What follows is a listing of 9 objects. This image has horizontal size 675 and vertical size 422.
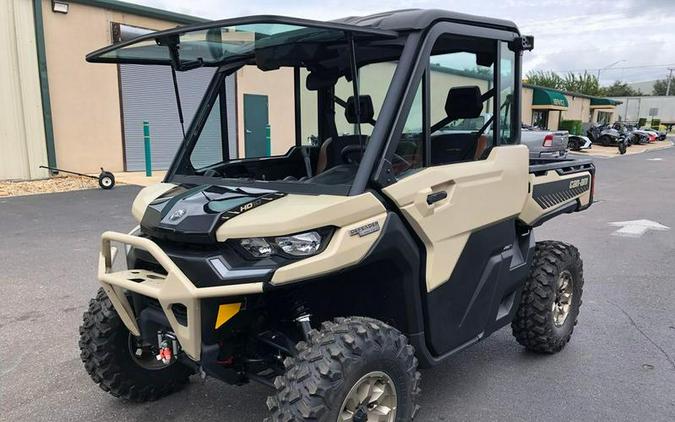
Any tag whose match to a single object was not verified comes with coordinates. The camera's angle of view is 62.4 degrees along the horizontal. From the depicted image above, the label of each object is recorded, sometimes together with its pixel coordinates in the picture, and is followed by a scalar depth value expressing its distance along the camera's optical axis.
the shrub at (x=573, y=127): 39.66
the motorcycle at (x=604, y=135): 35.38
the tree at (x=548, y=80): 68.69
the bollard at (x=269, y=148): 6.11
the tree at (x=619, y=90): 97.62
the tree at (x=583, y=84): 71.75
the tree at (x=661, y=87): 111.56
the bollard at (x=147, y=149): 14.17
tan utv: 2.40
